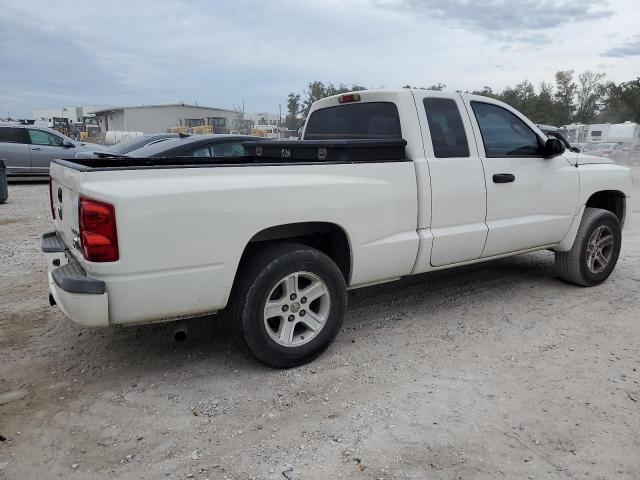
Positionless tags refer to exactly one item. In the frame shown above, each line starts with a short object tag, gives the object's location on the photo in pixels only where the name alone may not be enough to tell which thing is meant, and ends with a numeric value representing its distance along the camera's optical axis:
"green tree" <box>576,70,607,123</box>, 53.41
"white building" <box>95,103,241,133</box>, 59.62
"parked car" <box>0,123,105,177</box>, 14.15
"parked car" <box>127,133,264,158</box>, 7.46
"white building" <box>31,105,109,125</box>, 81.92
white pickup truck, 2.96
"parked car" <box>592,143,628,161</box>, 24.03
